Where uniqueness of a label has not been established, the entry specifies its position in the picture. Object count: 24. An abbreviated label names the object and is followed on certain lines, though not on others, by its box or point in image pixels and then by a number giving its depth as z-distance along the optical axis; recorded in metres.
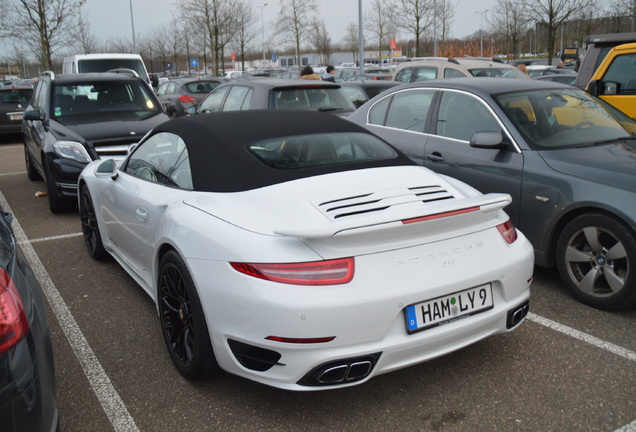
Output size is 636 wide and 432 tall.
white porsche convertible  2.51
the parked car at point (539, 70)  21.00
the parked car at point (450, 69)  12.28
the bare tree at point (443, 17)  41.28
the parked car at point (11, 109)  15.67
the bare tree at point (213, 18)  38.31
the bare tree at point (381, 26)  48.31
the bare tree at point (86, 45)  45.91
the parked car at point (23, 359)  1.88
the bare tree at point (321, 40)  57.12
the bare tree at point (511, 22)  36.09
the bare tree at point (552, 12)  24.56
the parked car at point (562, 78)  14.80
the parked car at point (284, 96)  8.05
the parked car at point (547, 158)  3.90
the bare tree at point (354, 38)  71.38
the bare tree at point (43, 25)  27.56
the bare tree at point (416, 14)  33.60
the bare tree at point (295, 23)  43.31
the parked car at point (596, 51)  7.20
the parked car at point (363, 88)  11.10
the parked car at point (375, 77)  21.48
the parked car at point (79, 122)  7.00
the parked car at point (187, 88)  17.69
